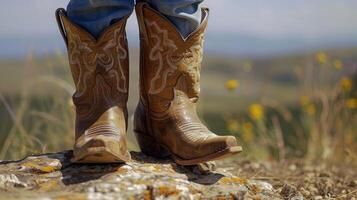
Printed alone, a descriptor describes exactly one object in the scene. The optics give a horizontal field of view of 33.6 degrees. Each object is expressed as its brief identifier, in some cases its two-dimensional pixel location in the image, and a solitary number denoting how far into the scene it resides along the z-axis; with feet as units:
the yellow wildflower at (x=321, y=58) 14.66
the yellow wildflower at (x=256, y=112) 15.43
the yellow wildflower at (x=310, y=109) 16.10
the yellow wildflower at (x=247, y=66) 14.17
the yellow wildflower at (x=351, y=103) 15.12
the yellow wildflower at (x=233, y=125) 16.51
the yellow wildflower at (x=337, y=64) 14.85
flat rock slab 6.84
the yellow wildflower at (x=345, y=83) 15.07
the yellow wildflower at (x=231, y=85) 14.58
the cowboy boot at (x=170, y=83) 7.94
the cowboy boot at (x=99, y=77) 7.66
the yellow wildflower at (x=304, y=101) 16.22
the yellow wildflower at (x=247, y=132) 16.28
